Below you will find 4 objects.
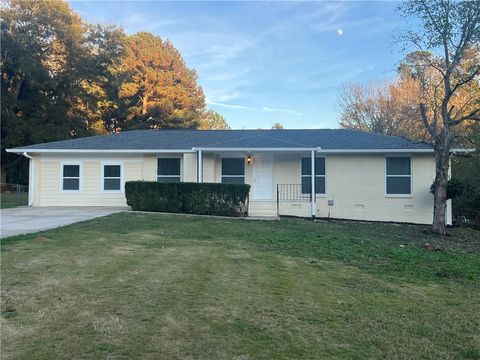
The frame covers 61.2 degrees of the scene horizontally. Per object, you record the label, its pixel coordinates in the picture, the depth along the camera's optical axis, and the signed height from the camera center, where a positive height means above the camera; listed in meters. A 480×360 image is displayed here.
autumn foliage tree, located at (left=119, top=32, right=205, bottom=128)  36.47 +8.97
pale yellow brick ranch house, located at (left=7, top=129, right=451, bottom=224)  15.28 +0.63
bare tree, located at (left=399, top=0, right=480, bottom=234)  11.25 +4.04
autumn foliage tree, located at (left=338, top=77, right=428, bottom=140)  29.02 +6.12
